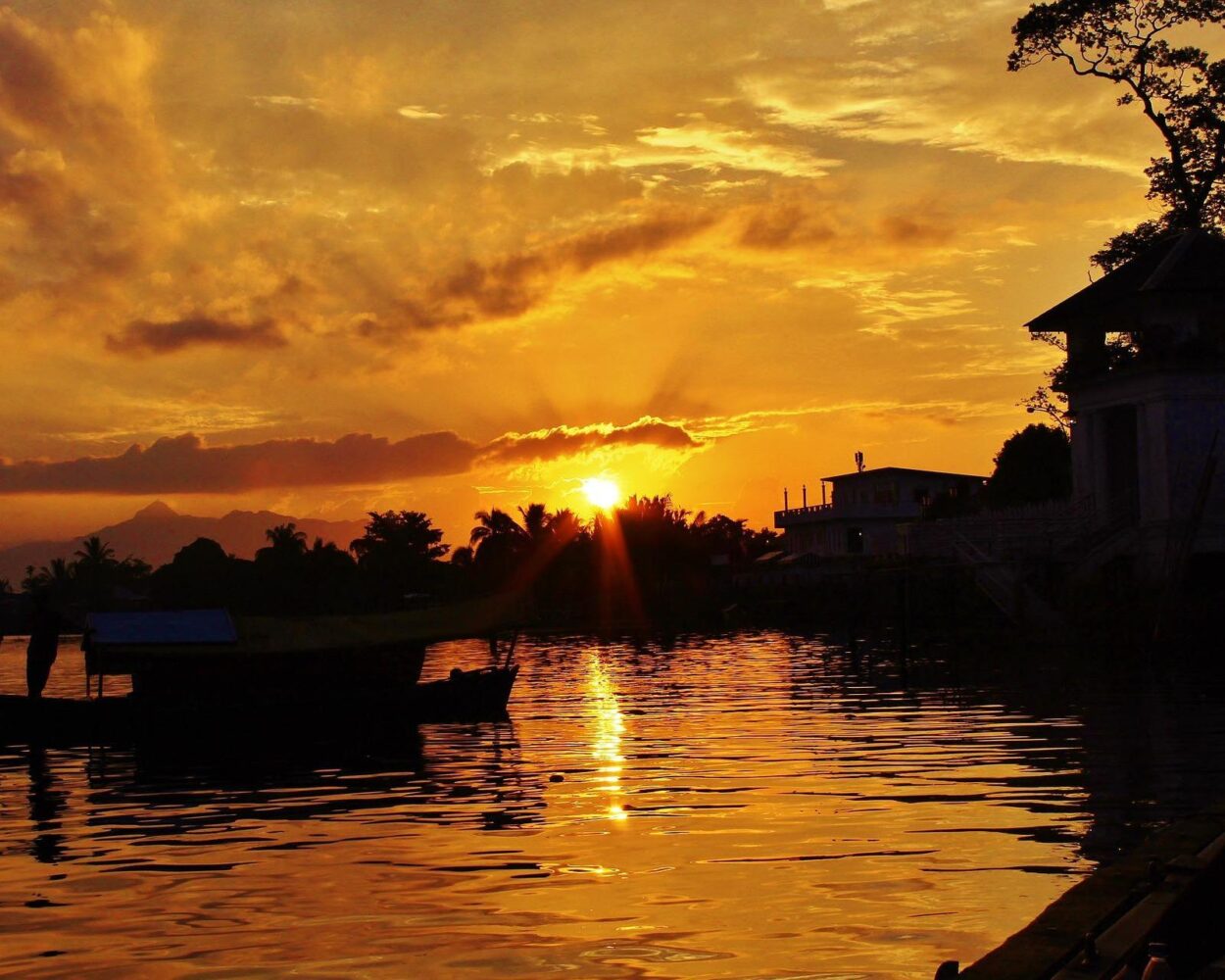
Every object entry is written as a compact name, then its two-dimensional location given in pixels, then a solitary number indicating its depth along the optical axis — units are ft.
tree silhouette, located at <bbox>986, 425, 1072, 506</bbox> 323.59
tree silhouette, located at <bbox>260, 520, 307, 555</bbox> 515.50
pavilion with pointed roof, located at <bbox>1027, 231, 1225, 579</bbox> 191.01
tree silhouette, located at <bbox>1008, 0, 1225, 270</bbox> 194.70
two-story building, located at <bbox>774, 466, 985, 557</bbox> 406.41
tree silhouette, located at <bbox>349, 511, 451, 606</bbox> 460.14
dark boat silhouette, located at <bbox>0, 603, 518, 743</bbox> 113.19
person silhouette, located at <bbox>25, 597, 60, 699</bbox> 112.42
